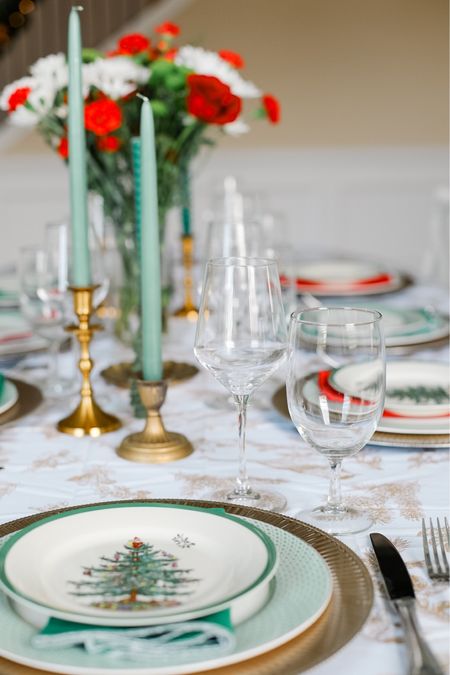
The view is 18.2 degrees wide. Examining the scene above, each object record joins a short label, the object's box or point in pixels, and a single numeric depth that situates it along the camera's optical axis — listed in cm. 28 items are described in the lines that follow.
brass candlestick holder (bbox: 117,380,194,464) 137
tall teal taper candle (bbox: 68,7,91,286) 143
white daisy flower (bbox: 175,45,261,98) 178
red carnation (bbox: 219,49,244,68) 184
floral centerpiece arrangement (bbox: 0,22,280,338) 169
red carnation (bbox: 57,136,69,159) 169
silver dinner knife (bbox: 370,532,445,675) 96
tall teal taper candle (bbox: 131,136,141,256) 160
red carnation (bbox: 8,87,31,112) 169
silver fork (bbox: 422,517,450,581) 110
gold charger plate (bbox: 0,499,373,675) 96
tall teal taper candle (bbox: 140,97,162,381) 135
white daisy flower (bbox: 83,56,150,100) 169
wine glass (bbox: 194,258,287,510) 122
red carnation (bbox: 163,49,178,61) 177
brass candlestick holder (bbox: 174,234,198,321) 208
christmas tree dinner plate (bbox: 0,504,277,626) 100
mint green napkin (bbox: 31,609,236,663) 96
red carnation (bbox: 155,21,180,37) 190
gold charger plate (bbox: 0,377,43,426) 149
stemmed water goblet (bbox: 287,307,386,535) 116
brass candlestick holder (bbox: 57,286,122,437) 145
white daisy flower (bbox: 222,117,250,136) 189
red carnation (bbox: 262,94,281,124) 190
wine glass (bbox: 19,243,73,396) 160
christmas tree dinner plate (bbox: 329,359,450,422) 144
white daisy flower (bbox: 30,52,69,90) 171
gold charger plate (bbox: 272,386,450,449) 138
